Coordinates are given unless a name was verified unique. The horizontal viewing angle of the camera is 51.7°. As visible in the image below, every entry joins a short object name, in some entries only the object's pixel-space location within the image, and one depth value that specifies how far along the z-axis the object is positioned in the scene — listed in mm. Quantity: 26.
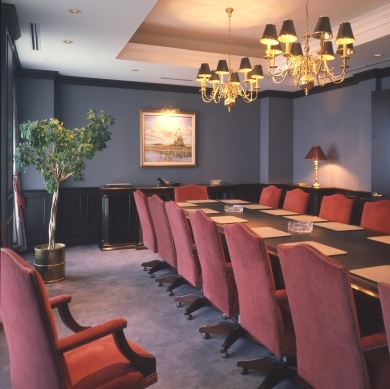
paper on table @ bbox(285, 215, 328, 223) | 3580
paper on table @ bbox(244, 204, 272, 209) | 4473
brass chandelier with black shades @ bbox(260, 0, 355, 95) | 2959
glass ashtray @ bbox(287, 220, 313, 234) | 2994
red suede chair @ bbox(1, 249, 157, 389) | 1432
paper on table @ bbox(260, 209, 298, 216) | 3943
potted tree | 4152
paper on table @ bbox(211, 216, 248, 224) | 3432
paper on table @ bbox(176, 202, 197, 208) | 4512
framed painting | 6492
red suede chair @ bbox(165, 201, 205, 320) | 3082
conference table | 1820
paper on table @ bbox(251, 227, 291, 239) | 2812
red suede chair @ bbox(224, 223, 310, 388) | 1976
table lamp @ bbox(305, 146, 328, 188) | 6250
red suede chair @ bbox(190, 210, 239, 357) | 2520
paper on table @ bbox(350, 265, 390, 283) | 1776
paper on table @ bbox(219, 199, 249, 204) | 4937
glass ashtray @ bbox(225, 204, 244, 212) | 4052
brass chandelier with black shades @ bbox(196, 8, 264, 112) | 3988
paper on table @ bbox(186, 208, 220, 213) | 4059
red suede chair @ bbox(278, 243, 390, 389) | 1477
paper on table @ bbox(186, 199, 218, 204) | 4952
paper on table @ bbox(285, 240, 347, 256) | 2271
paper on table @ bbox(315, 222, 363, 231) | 3107
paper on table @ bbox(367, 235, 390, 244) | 2644
